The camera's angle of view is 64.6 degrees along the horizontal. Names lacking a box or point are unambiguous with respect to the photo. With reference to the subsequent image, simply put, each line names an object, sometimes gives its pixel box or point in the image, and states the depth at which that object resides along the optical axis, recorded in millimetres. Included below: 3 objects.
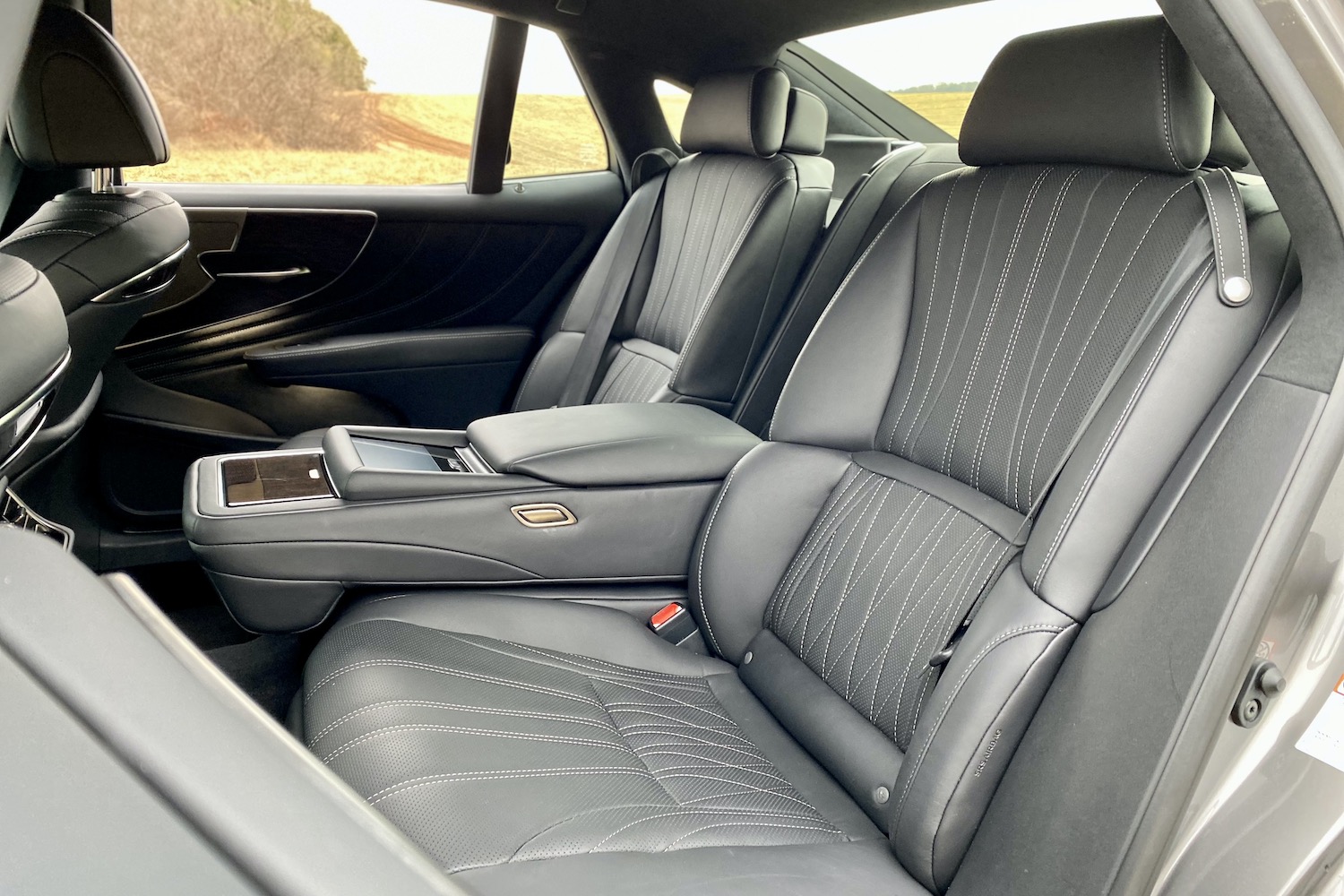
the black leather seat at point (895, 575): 1122
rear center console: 1641
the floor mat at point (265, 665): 1992
